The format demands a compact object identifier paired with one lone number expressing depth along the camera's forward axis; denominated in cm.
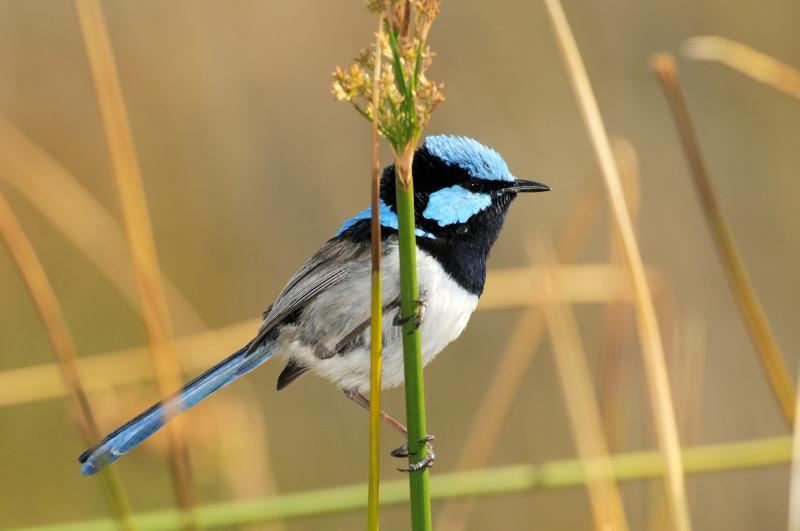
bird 494
